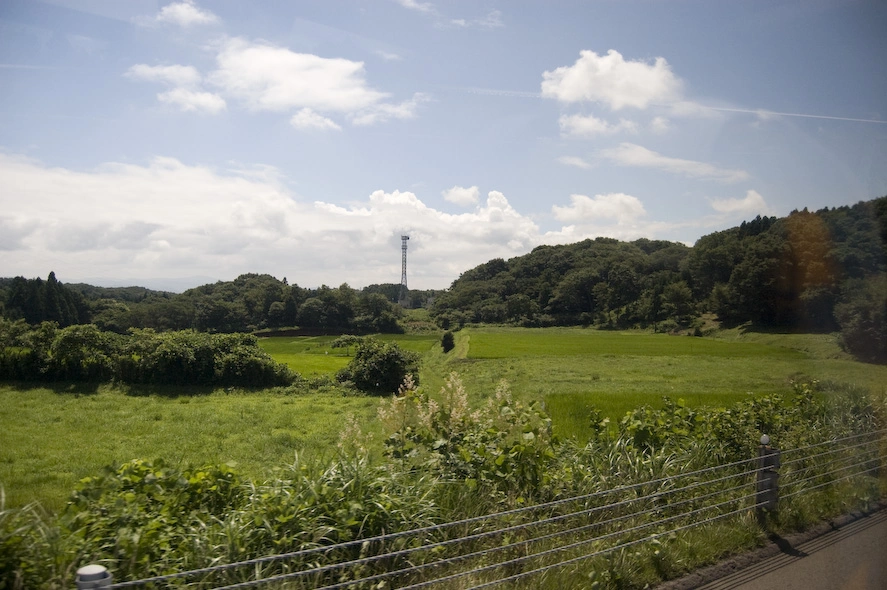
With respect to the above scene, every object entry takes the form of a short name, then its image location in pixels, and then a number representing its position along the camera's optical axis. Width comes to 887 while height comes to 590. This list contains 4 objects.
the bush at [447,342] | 42.14
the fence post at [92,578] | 2.39
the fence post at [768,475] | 5.36
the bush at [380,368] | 24.91
